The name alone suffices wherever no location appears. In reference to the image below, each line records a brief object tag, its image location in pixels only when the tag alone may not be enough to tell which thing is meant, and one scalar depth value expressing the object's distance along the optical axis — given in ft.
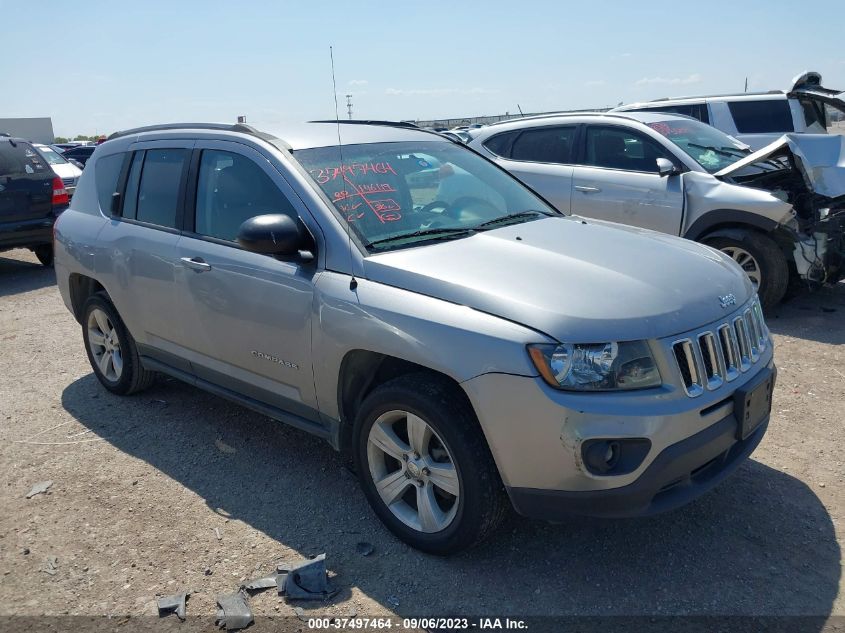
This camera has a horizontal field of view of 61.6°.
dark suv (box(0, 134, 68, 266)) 31.17
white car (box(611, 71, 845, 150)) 34.53
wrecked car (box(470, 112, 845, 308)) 20.66
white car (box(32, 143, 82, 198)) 43.21
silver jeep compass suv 8.85
